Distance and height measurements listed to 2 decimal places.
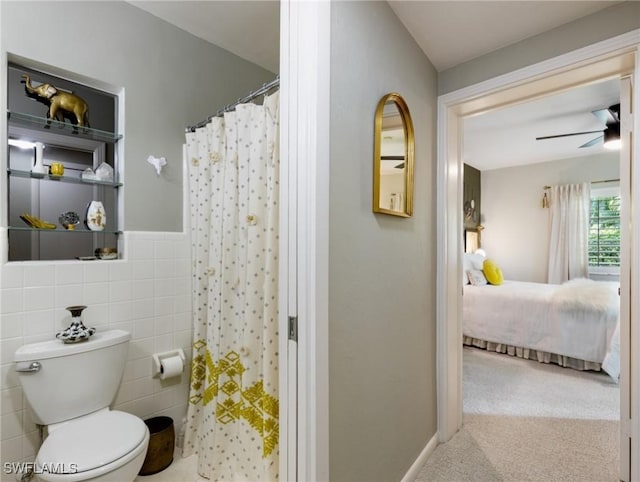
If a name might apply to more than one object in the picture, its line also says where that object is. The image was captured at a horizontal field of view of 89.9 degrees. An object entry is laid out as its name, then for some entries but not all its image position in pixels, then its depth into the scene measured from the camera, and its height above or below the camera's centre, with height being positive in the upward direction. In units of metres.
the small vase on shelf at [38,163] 1.55 +0.37
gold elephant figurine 1.57 +0.71
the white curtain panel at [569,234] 5.08 +0.10
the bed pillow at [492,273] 4.23 -0.43
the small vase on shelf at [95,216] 1.69 +0.13
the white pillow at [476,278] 4.15 -0.49
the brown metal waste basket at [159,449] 1.69 -1.13
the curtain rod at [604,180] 4.86 +0.92
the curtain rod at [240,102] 1.43 +0.70
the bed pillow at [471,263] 4.27 -0.31
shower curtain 1.45 -0.28
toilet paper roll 1.82 -0.73
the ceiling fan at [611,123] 3.03 +1.15
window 4.95 +0.16
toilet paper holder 1.83 -0.69
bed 3.00 -0.85
